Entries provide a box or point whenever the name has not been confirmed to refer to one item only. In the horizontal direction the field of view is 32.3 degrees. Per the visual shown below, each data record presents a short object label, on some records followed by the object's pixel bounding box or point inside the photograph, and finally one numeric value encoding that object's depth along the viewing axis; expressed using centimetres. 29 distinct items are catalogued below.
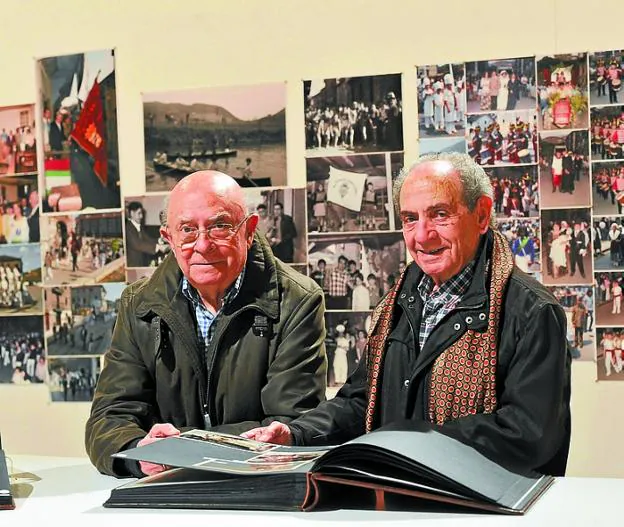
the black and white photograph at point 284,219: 434
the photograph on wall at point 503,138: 405
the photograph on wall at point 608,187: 398
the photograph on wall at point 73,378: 465
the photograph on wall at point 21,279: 473
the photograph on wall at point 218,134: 434
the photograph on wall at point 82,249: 461
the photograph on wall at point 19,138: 469
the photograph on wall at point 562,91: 398
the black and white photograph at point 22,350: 473
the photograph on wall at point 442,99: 410
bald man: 284
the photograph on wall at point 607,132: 397
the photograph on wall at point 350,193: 425
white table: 171
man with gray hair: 229
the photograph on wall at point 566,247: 402
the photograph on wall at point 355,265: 426
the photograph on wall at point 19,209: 471
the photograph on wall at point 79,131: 457
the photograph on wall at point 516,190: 406
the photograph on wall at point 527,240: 407
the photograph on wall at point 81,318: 464
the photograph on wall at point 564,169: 401
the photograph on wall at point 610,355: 400
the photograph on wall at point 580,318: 403
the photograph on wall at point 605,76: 395
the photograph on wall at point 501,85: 403
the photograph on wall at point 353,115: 419
